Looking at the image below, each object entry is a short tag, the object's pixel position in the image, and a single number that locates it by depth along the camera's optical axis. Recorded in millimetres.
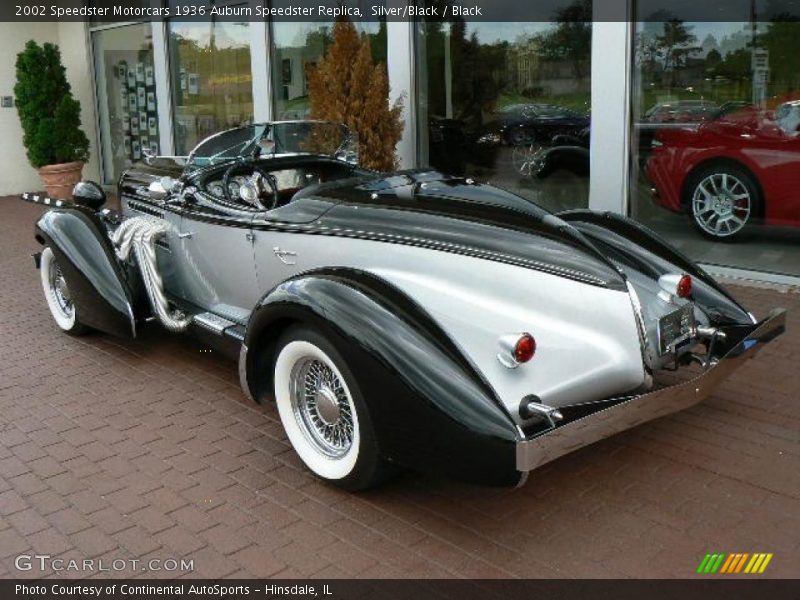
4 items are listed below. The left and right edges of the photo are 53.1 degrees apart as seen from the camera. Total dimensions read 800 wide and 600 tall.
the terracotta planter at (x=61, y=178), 13538
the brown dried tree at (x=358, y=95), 8406
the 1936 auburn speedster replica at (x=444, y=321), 2936
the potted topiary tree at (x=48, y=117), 13500
